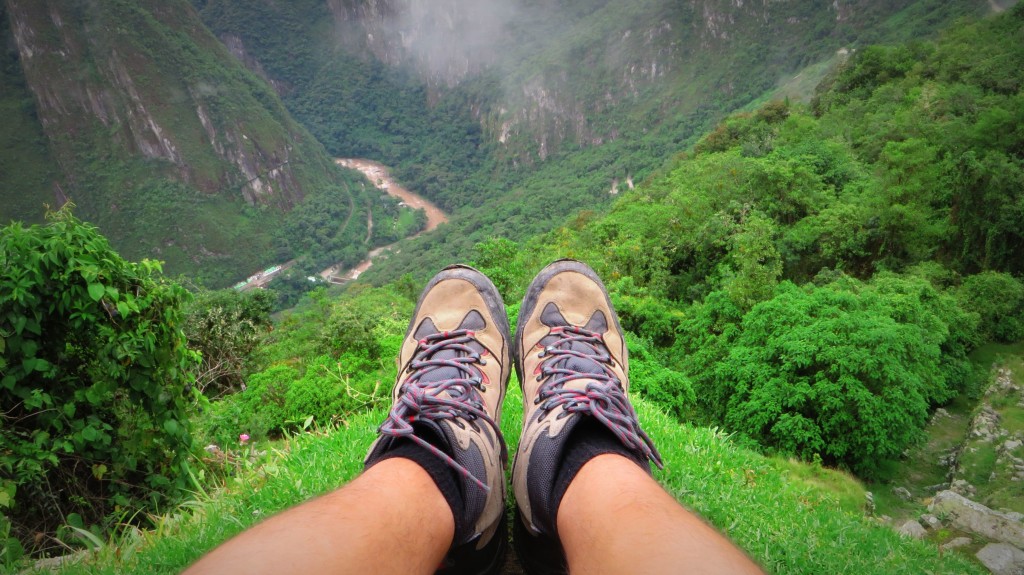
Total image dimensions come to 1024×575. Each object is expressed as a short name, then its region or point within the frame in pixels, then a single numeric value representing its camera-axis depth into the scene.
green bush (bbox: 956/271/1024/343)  12.95
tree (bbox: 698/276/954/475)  7.62
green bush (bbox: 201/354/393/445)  3.58
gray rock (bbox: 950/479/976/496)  8.38
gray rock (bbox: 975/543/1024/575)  3.69
